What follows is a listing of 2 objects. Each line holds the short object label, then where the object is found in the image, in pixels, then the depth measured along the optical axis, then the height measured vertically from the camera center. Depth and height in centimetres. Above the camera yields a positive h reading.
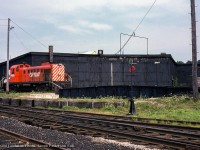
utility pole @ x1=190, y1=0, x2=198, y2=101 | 2131 +158
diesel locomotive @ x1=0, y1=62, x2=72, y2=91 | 4034 +106
